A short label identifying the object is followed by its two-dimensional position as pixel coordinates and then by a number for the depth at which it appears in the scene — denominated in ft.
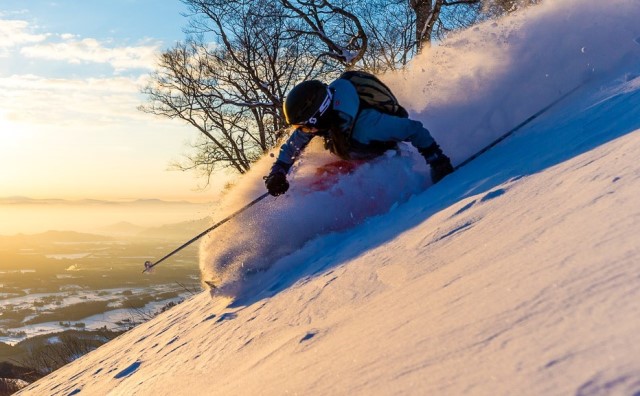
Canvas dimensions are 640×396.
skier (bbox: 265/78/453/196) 15.23
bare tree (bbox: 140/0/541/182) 50.31
